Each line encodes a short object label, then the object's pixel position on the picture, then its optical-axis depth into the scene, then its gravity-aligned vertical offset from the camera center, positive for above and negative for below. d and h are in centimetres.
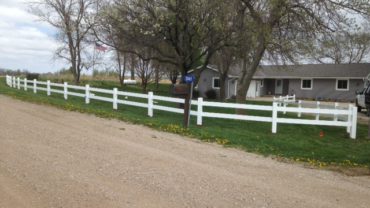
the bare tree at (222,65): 3415 +65
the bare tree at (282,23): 1864 +218
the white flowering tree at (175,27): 2198 +217
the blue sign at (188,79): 1477 -23
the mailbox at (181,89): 1480 -54
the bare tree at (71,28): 4181 +366
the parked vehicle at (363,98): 2517 -129
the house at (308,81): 4505 -68
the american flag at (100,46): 2732 +144
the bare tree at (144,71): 4691 +2
